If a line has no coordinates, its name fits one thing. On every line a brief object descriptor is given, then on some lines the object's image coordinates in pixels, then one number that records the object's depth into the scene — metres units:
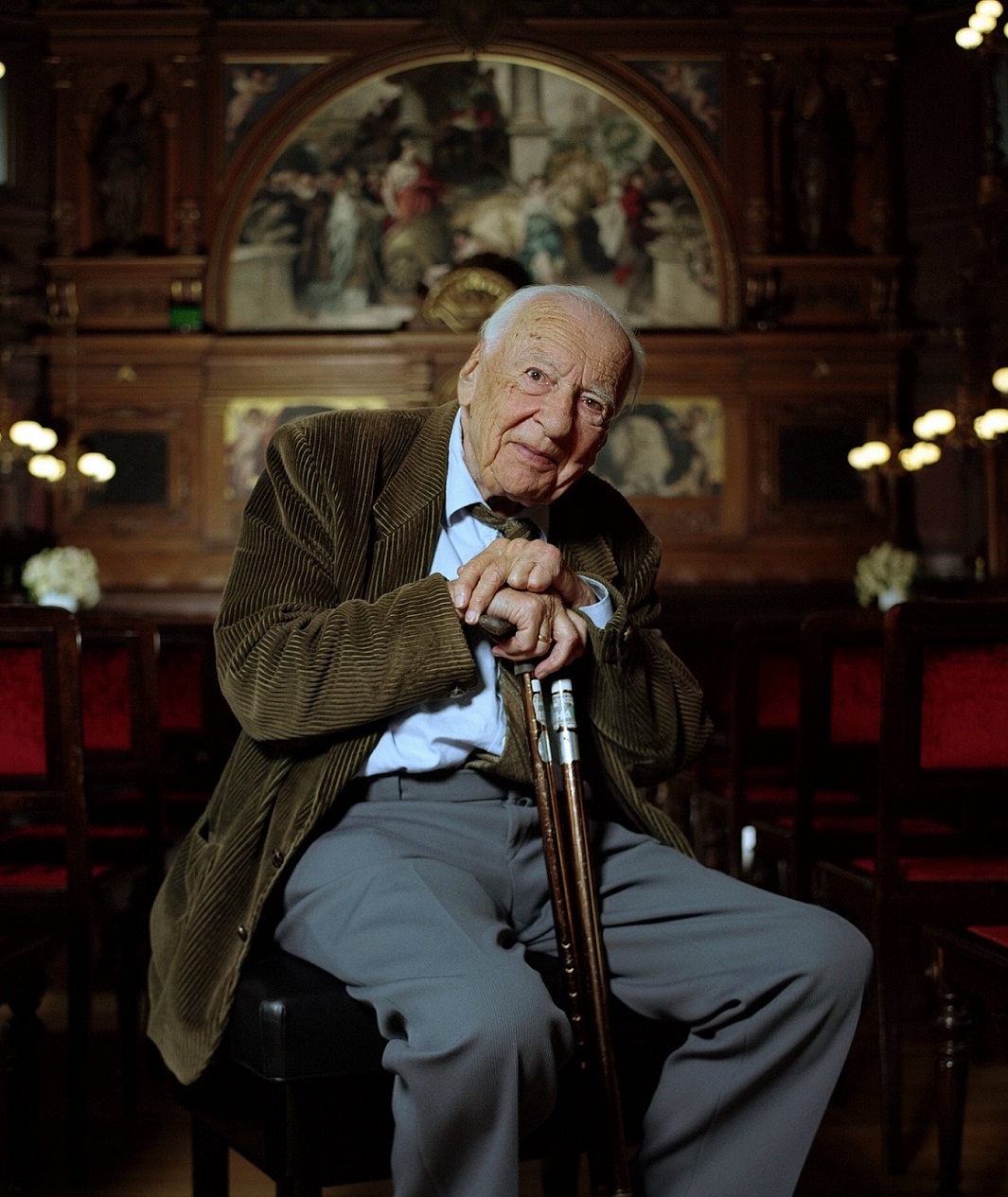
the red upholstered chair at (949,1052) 2.63
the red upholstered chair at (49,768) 2.81
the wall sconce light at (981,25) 7.57
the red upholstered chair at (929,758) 2.84
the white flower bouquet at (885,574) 9.75
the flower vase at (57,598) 7.86
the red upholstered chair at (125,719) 3.58
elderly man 1.74
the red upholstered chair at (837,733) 3.43
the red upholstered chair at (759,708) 4.06
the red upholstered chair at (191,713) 4.36
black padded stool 1.82
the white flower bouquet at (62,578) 7.95
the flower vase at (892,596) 8.94
